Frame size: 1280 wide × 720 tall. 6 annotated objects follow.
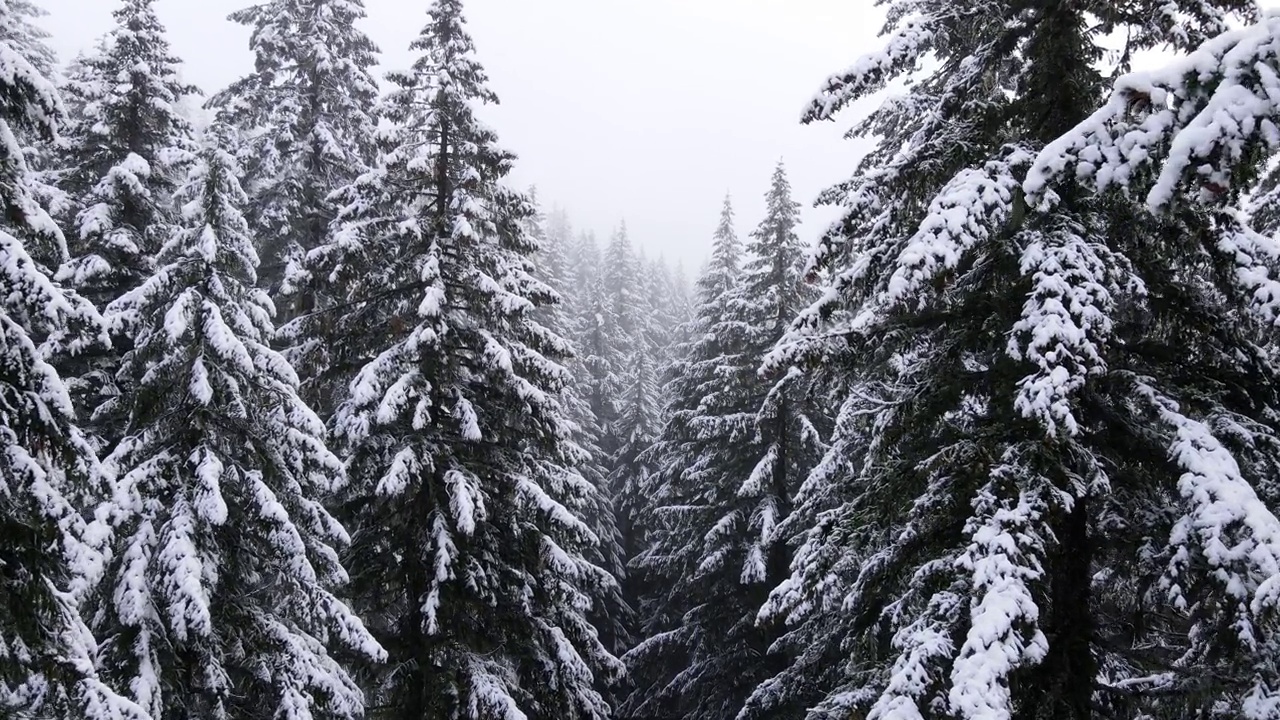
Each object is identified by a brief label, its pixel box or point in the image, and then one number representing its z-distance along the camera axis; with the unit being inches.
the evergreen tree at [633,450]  1171.3
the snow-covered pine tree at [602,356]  1381.6
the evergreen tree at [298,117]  624.1
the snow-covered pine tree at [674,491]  738.8
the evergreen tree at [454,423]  435.2
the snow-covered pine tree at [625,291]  1621.6
